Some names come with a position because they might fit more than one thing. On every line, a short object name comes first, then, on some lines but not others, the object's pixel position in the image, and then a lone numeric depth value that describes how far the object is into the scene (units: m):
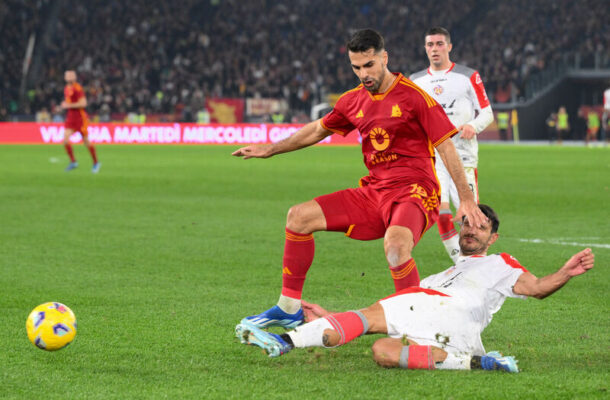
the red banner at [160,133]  70.19
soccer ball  9.02
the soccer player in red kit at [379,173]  10.02
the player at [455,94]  15.81
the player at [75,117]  39.16
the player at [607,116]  54.12
